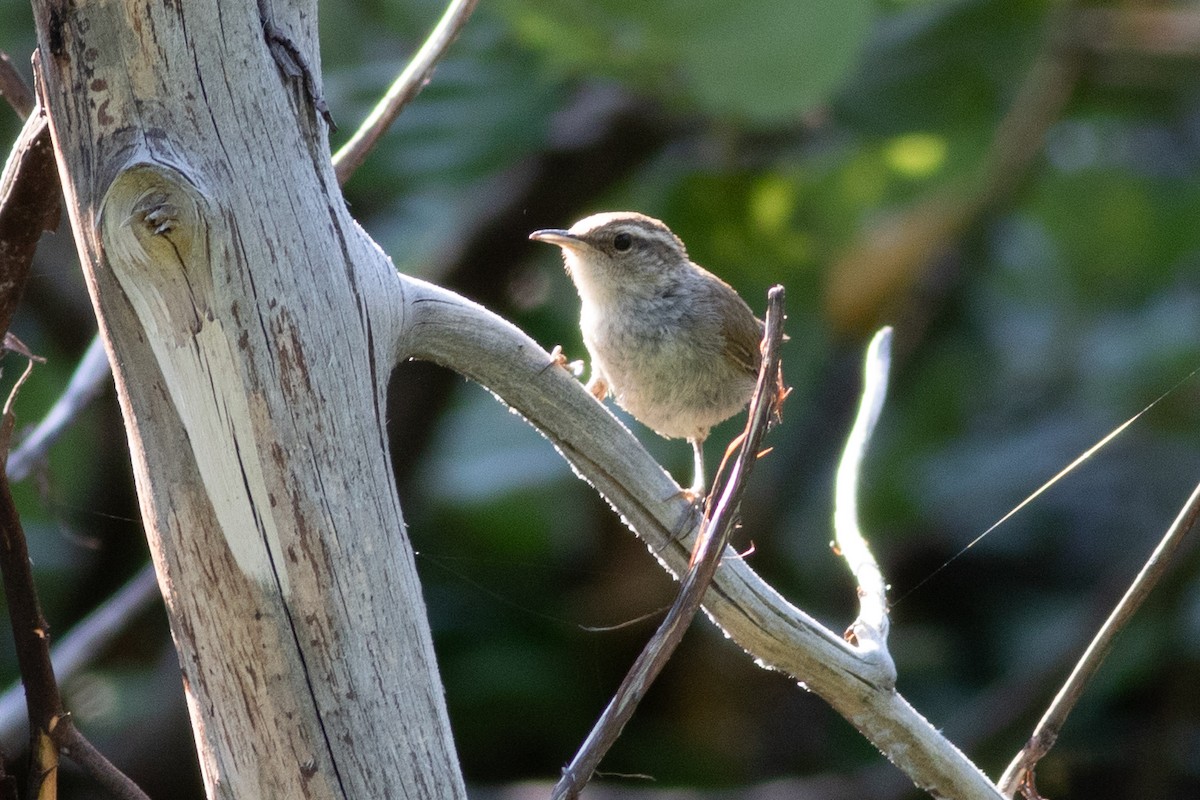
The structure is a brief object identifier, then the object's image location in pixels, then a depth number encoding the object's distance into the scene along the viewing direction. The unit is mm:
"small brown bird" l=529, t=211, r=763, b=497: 7176
